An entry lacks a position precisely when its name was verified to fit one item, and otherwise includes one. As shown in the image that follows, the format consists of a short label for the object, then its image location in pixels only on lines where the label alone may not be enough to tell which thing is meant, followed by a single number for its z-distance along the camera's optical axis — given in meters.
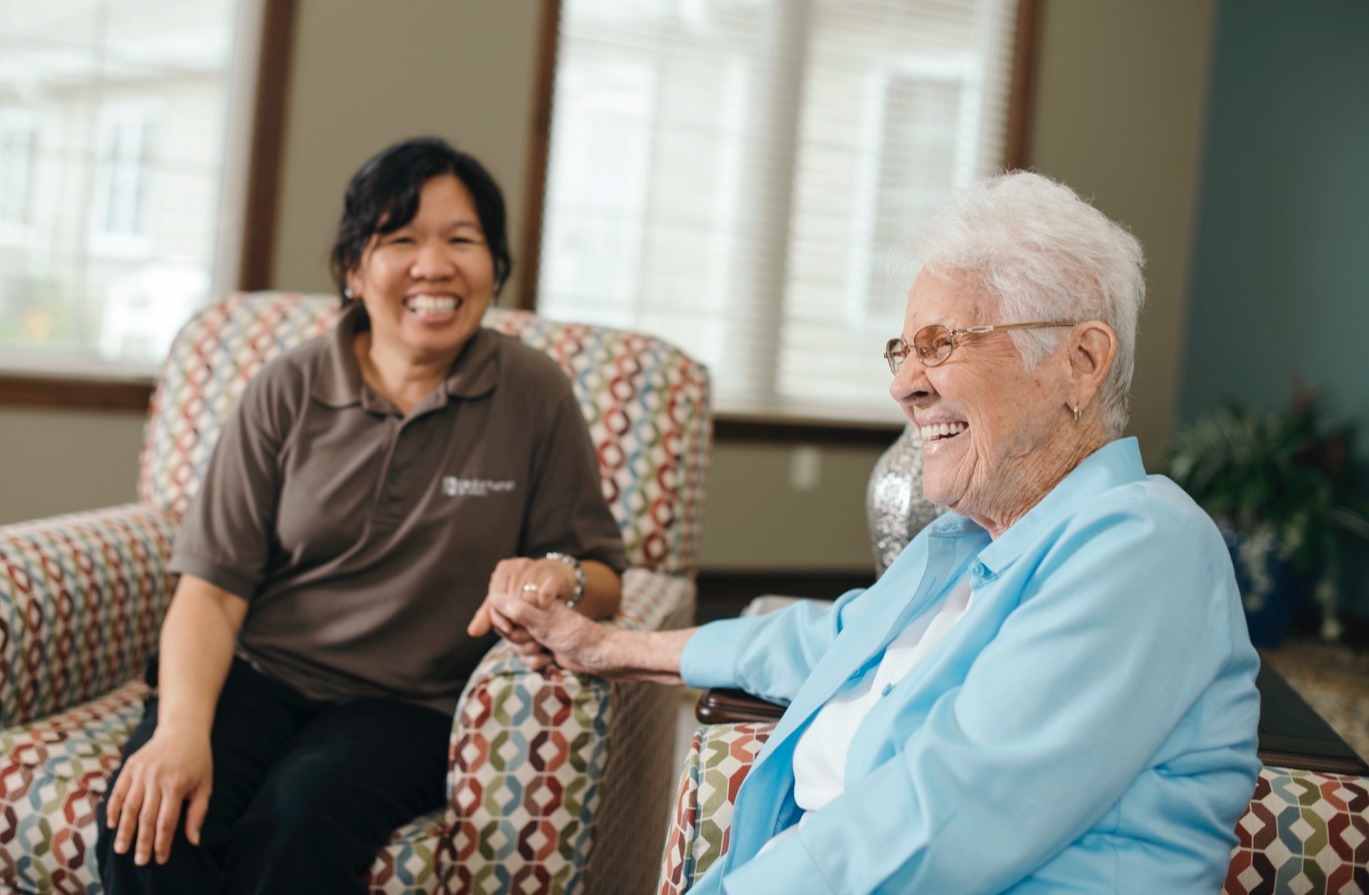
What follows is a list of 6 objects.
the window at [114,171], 3.29
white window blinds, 4.12
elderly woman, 0.93
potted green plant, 4.27
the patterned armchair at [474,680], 1.46
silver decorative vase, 1.50
